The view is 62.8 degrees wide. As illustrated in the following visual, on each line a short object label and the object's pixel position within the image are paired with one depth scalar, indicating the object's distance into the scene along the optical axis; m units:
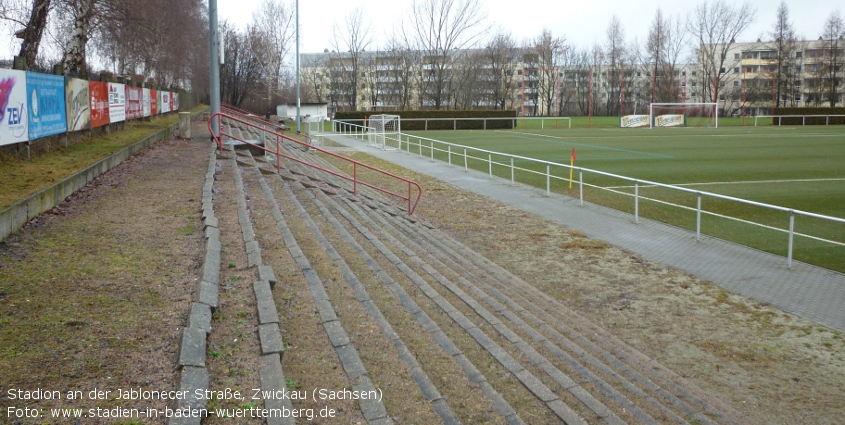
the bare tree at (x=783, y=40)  86.69
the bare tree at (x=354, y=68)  82.12
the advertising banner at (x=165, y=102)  35.50
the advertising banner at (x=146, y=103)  28.03
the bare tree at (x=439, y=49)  74.88
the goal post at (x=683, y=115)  60.22
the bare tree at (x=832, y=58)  83.50
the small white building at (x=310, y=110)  57.13
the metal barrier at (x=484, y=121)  55.70
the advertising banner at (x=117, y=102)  21.09
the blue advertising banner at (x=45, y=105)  12.86
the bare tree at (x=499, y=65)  92.31
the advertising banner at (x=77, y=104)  15.89
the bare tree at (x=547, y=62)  94.44
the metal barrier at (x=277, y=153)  15.56
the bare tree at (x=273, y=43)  70.25
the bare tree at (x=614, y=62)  97.56
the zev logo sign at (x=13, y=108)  11.23
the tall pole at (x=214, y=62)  18.62
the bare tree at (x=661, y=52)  92.17
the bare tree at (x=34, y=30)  19.92
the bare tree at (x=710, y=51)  89.57
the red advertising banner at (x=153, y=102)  30.66
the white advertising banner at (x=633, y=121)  60.97
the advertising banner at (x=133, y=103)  24.33
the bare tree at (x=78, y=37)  23.69
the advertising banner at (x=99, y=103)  18.47
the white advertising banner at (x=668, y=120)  60.12
